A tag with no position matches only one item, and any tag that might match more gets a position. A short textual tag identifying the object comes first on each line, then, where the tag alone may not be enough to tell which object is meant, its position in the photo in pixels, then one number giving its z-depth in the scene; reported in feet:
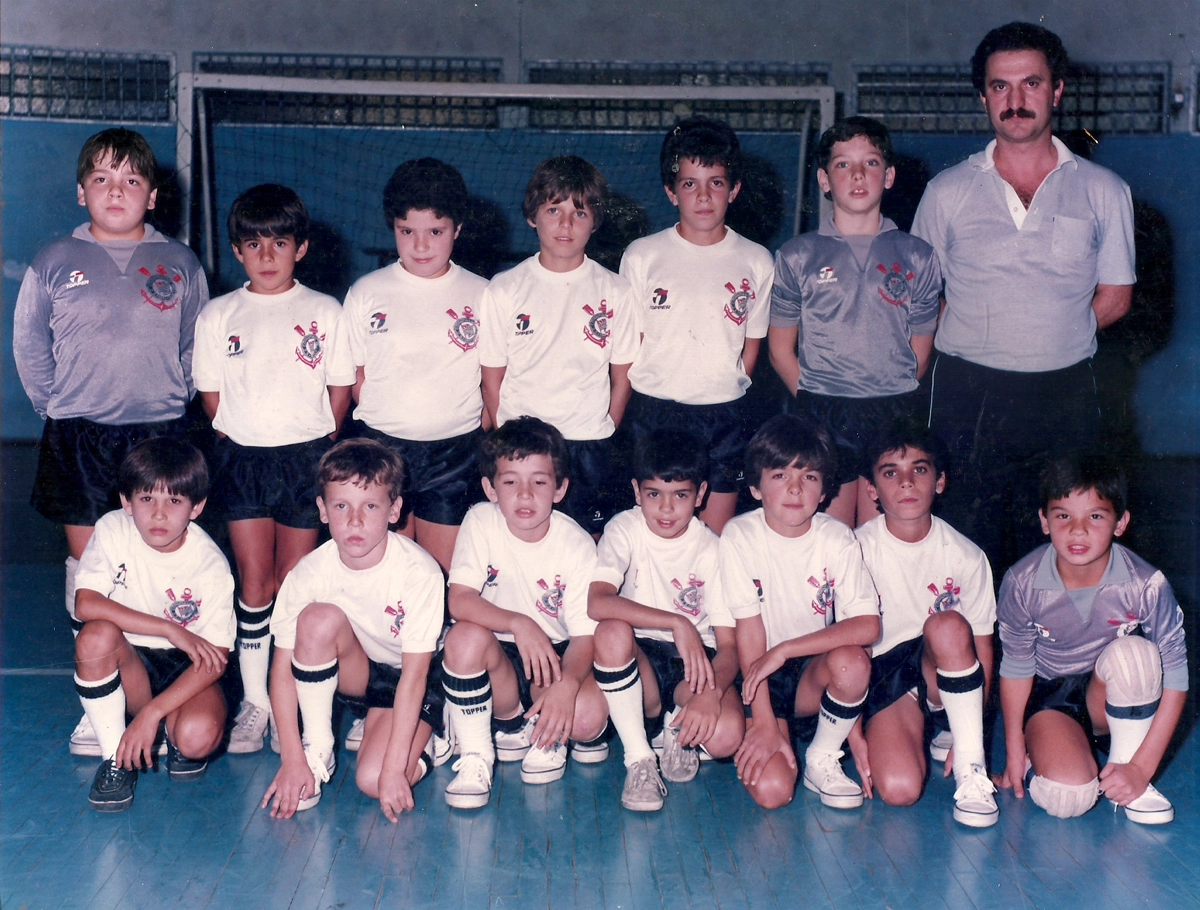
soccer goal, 23.82
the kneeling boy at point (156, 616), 9.27
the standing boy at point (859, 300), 10.70
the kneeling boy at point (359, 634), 9.02
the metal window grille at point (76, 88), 26.55
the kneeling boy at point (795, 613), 9.26
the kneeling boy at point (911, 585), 9.77
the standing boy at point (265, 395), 10.64
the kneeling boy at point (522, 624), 9.28
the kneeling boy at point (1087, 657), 9.02
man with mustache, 10.44
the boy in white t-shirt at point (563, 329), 10.96
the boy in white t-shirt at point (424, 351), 10.84
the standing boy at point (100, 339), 10.65
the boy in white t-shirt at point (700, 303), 11.12
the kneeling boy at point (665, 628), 9.32
